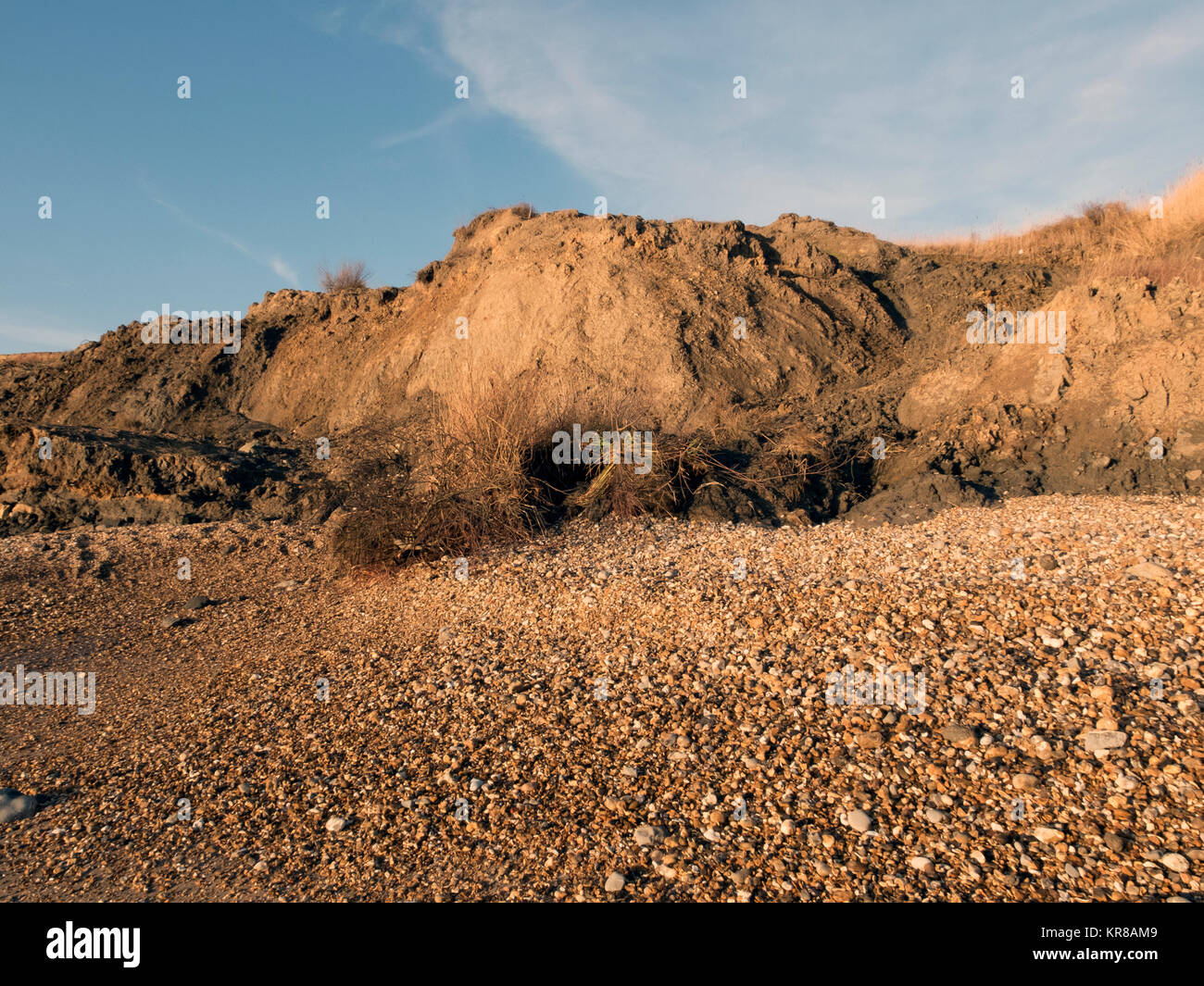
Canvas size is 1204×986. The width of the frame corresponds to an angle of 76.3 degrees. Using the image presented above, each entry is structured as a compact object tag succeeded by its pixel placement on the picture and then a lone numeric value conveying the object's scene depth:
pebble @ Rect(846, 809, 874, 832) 3.04
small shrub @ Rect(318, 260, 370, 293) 18.44
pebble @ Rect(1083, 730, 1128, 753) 3.38
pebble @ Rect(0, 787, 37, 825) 3.64
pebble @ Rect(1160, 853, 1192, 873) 2.67
